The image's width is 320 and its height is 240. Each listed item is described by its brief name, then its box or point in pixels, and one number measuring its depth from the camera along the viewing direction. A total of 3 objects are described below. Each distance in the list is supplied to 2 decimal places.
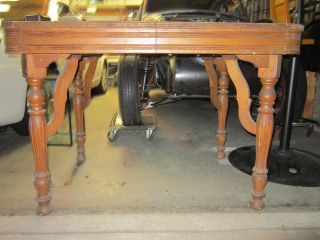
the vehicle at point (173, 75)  2.37
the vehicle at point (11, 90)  1.92
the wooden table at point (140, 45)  1.17
